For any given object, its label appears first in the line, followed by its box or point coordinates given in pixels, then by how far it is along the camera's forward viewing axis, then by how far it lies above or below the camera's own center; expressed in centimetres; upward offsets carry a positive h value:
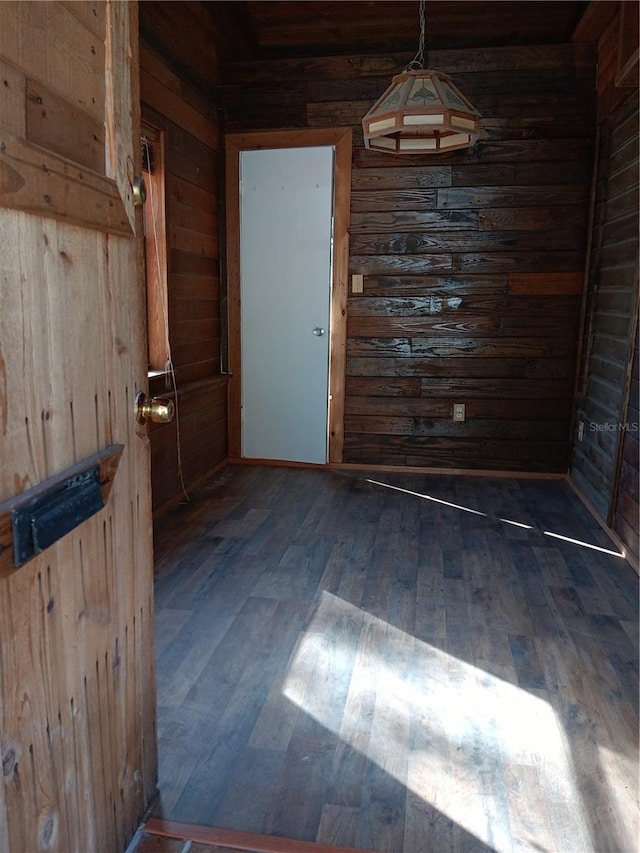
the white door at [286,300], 430 +5
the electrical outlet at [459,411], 441 -67
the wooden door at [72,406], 92 -16
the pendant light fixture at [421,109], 254 +78
